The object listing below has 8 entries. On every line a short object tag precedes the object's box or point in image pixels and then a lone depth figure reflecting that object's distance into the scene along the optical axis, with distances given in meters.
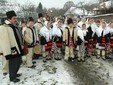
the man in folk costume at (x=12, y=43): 2.37
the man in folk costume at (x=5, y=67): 2.64
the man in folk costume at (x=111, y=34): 3.53
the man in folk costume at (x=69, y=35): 3.33
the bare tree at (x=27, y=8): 14.22
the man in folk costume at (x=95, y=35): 3.61
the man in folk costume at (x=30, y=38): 2.94
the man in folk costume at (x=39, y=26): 3.52
